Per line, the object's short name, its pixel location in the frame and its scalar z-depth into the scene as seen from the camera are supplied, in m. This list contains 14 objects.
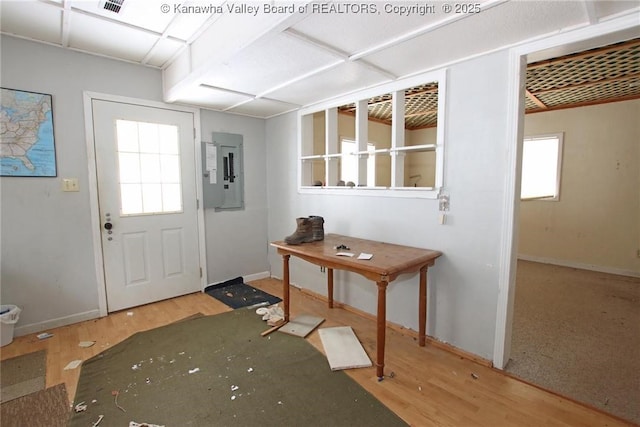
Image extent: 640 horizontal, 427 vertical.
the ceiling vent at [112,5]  1.92
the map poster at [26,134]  2.35
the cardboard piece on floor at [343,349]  2.10
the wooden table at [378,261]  1.94
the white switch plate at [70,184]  2.63
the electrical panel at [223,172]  3.47
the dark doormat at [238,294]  3.26
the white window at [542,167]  4.69
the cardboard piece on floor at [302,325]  2.56
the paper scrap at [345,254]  2.23
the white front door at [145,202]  2.86
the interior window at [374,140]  2.49
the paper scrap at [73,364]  2.10
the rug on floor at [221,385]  1.64
